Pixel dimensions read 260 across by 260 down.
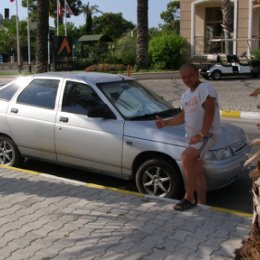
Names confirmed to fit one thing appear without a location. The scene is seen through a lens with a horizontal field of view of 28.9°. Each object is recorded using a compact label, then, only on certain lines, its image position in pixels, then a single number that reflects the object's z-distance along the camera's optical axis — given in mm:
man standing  5297
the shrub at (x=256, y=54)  24881
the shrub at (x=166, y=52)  26500
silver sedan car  5992
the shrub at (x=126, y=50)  28438
